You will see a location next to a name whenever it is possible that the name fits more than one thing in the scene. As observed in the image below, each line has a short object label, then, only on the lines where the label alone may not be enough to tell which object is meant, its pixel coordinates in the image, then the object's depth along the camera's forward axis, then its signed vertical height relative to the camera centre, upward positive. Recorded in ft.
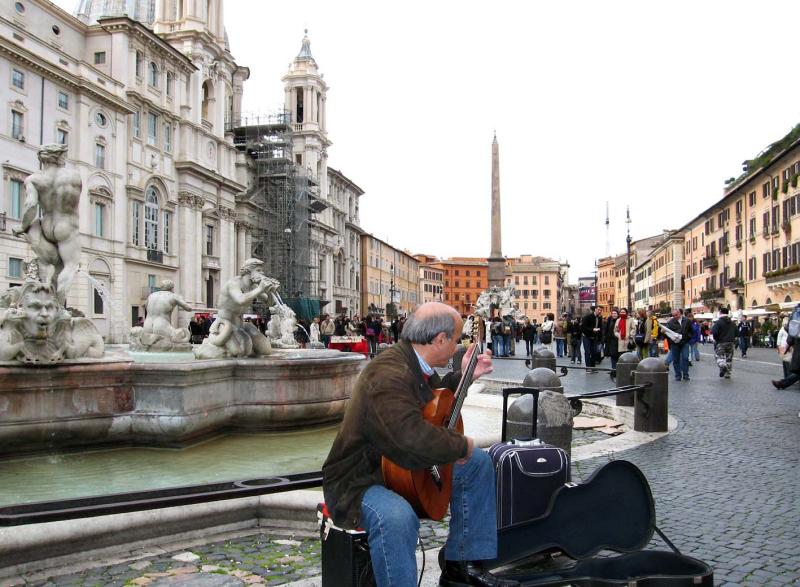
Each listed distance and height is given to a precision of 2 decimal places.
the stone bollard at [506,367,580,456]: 17.79 -2.39
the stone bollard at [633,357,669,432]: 26.37 -2.80
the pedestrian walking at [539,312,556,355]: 82.74 -0.92
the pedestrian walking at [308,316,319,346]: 81.60 -1.08
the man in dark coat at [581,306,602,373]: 61.00 -0.93
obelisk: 150.10 +16.57
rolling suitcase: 11.98 -2.65
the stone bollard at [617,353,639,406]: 31.42 -2.16
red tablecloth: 77.10 -2.68
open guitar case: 11.76 -3.40
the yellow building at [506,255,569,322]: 458.91 +22.56
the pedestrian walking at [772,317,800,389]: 34.42 -1.32
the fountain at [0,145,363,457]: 20.25 -1.65
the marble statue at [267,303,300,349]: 57.88 -0.54
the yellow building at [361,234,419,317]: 294.05 +21.31
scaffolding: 192.54 +30.51
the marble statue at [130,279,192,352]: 29.32 -0.24
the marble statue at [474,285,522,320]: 140.00 +4.08
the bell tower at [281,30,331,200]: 233.96 +69.45
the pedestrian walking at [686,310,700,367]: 59.43 -1.87
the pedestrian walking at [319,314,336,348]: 81.45 -0.79
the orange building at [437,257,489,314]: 486.38 +28.67
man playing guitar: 8.54 -1.48
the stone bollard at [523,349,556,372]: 36.70 -1.88
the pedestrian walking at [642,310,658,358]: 56.81 -0.63
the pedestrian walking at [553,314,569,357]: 82.54 -1.49
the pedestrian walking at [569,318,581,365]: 71.51 -1.58
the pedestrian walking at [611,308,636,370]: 57.82 -1.09
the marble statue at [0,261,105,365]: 20.15 -0.20
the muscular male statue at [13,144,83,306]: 24.02 +3.53
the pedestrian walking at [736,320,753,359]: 94.68 -1.69
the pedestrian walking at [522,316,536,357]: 84.64 -1.16
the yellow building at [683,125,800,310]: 136.15 +19.42
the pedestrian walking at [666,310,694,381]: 52.65 -1.77
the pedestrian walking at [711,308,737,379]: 53.98 -1.50
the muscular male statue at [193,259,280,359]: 26.21 -0.07
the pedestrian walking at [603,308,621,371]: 57.82 -1.28
